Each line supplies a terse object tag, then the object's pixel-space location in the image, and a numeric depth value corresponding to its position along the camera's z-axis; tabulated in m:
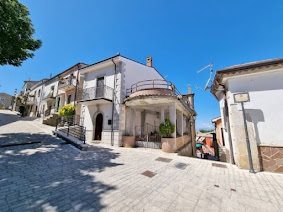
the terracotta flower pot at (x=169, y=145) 8.02
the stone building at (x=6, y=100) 38.70
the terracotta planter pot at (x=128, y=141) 9.75
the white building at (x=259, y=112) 4.71
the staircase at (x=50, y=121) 15.91
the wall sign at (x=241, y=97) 5.03
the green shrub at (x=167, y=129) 8.38
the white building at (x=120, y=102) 9.27
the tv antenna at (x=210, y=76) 7.27
